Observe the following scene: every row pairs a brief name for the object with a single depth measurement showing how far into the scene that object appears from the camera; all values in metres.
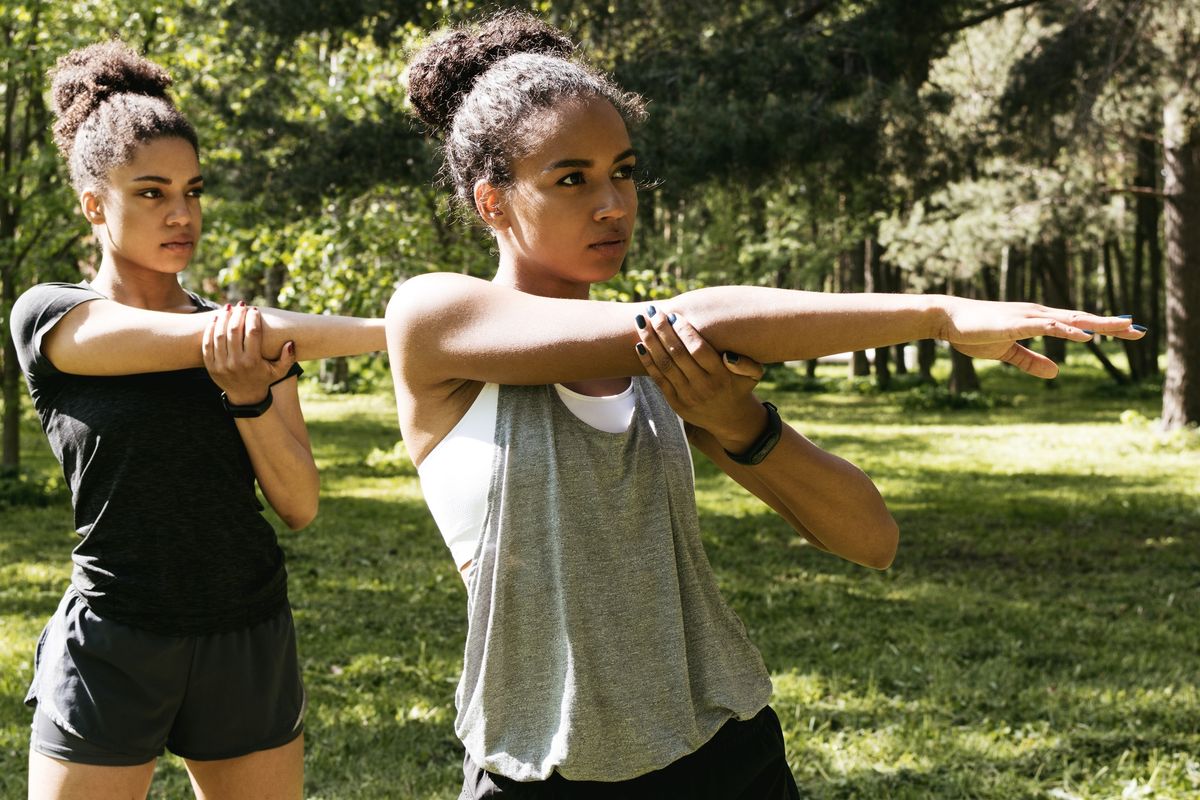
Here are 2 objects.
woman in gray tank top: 1.55
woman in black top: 2.24
